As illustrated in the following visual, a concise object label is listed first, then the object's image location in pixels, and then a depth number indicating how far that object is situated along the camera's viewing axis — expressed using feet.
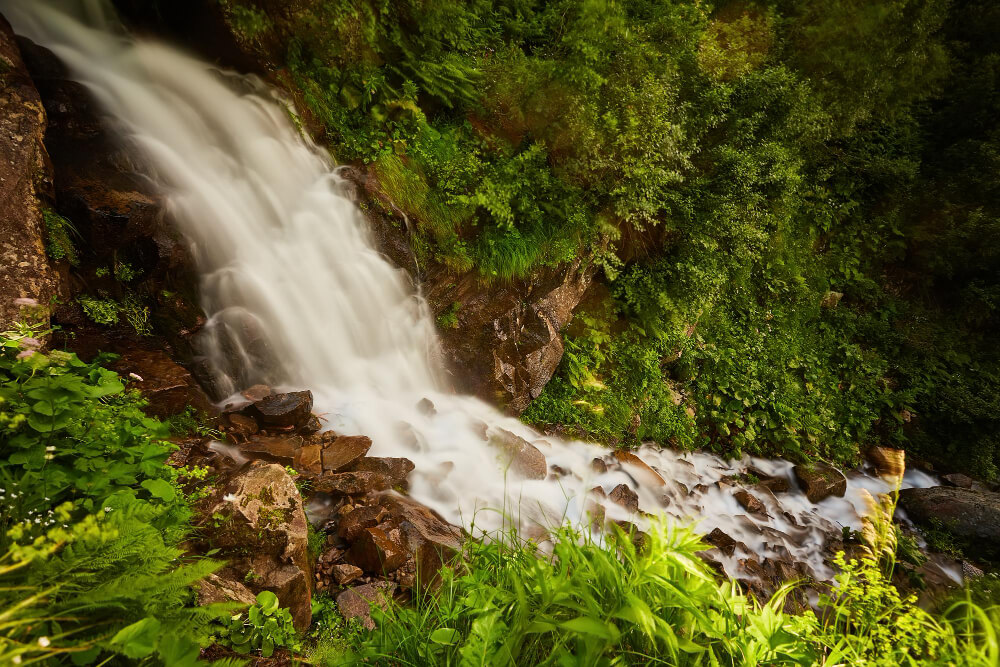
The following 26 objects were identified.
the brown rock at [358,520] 10.67
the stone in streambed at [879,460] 28.50
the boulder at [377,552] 10.09
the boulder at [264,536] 8.08
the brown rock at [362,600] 8.93
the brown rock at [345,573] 9.75
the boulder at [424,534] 10.56
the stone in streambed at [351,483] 12.01
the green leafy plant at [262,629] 6.68
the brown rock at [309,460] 12.34
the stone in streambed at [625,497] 18.52
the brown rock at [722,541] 18.33
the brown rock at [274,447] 11.79
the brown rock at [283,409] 13.15
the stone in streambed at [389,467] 13.38
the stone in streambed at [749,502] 22.30
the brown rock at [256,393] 13.89
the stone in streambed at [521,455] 18.20
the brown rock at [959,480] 27.86
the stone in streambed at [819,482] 24.84
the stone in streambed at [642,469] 21.16
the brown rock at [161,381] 11.12
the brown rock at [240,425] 12.45
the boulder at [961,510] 22.48
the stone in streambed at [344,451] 12.94
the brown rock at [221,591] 6.51
